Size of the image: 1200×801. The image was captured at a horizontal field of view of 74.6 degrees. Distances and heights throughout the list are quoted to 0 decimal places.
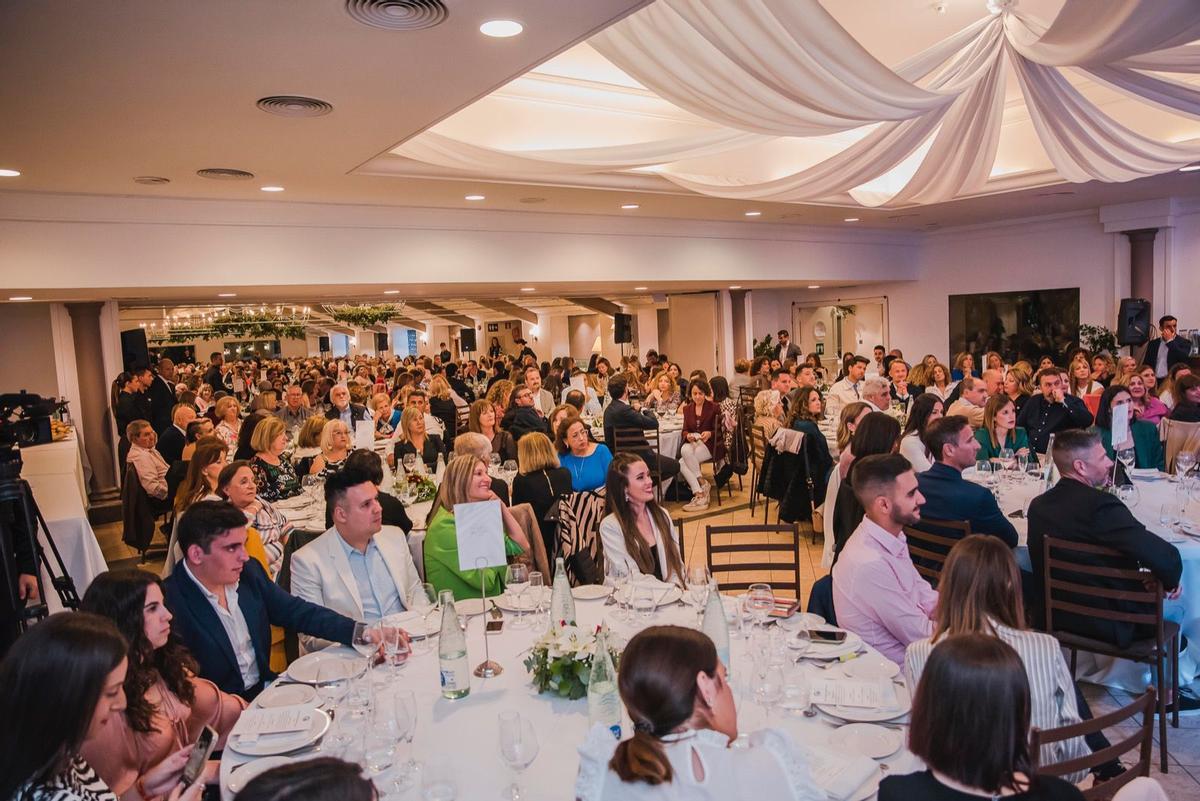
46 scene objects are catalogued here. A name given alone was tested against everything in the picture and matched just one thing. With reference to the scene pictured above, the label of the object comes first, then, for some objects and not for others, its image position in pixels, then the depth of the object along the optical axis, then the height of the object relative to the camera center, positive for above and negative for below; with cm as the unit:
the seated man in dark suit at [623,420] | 806 -77
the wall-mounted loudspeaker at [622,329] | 1895 +38
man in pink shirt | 304 -95
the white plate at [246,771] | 218 -116
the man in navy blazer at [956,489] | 412 -84
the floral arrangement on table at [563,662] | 253 -102
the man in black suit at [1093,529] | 344 -95
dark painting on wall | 1253 +2
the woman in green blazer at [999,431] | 613 -84
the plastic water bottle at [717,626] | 254 -92
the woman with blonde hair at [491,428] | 721 -71
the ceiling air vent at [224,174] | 581 +144
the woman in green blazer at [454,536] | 386 -92
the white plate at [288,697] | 263 -113
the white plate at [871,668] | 262 -114
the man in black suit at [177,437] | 746 -66
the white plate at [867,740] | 215 -114
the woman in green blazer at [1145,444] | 622 -99
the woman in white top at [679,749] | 157 -83
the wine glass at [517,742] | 197 -98
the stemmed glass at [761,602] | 286 -96
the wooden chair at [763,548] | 394 -107
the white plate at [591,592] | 349 -110
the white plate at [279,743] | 233 -114
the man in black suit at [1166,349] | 1020 -41
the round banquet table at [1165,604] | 388 -142
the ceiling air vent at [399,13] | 286 +128
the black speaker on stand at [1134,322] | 1070 -3
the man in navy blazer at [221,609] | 303 -96
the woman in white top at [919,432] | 547 -73
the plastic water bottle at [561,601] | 289 -94
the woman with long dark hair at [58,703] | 182 -79
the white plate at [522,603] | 338 -109
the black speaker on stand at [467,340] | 2195 +36
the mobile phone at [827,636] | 288 -110
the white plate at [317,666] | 261 -113
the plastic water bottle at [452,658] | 259 -100
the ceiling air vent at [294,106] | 404 +134
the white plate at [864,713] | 233 -113
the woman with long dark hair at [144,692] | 232 -104
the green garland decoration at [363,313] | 1560 +94
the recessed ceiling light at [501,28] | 315 +131
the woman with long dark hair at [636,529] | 376 -89
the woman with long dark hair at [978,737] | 163 -86
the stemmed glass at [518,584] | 333 -100
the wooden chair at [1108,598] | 343 -130
